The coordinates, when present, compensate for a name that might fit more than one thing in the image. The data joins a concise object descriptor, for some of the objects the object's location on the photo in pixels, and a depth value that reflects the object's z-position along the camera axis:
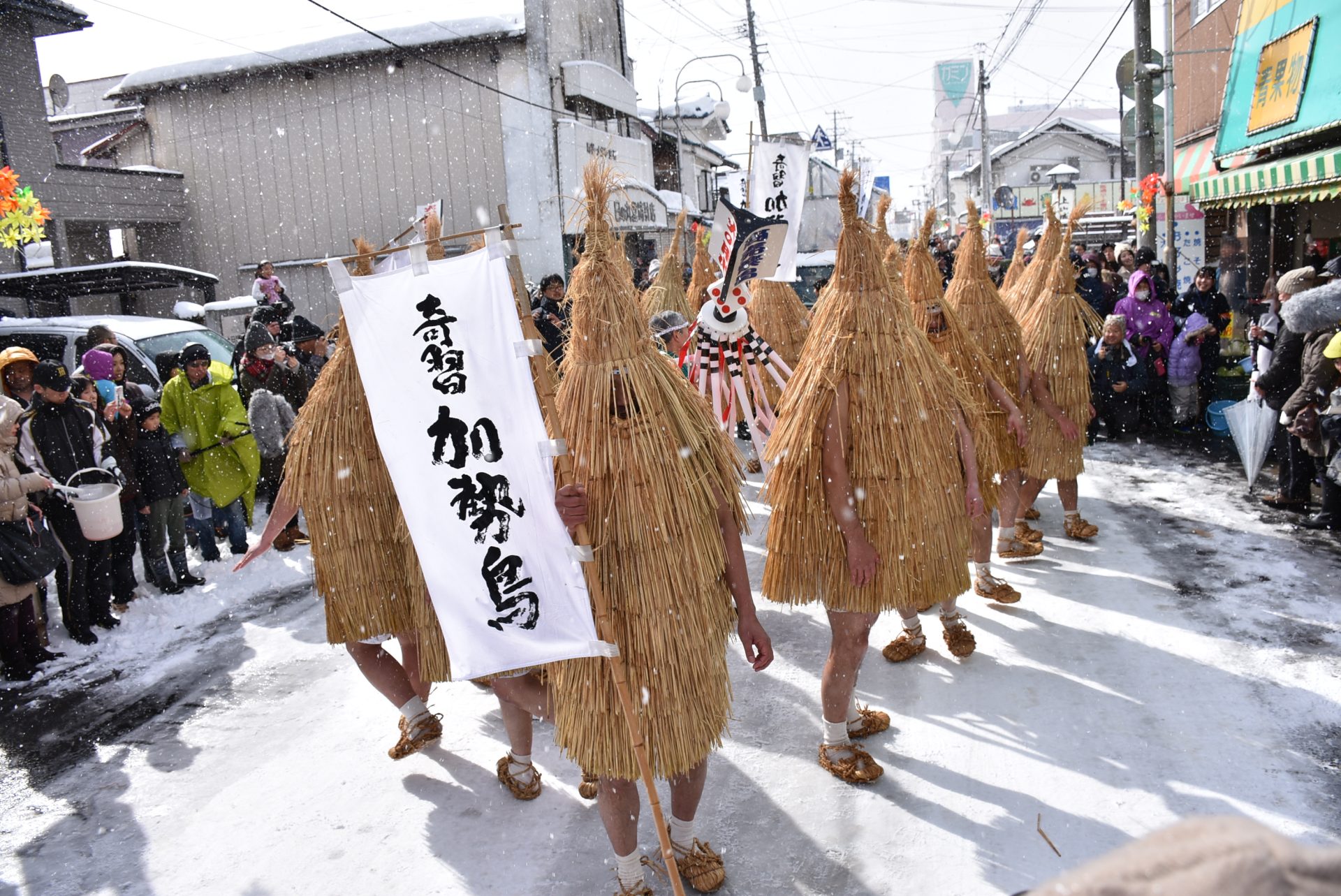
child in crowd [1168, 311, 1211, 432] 8.25
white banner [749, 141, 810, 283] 6.69
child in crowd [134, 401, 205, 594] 5.85
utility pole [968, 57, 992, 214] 27.41
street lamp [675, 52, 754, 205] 19.84
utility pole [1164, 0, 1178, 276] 11.84
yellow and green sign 9.59
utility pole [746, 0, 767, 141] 22.36
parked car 7.69
